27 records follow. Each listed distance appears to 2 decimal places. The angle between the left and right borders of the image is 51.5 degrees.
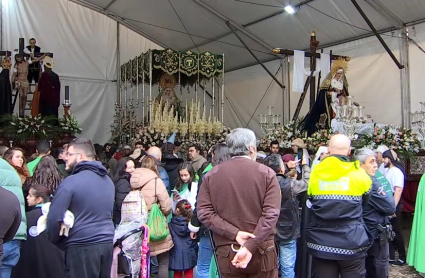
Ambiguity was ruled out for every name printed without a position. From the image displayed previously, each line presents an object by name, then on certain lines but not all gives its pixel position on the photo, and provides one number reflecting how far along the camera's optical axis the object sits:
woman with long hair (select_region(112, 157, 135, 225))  4.70
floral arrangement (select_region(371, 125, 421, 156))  7.00
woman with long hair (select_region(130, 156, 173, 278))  4.18
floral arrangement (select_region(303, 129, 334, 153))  7.60
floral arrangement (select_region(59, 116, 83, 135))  9.72
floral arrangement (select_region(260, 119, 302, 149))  8.60
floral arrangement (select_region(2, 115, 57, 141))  8.73
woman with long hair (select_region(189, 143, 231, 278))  3.91
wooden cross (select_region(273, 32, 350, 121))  9.14
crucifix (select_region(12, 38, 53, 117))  10.41
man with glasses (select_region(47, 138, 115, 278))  2.83
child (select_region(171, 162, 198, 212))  4.63
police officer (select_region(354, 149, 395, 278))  3.65
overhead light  9.69
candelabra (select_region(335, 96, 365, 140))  7.32
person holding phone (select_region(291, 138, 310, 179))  7.13
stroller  3.59
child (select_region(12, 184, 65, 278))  3.60
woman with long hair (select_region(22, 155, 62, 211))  3.74
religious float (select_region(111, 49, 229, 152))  10.37
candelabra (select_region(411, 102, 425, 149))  7.59
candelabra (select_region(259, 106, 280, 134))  9.34
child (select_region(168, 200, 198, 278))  4.32
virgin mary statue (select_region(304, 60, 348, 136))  8.88
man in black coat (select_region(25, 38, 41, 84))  10.62
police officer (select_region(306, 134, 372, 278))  3.20
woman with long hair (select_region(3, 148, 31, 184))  4.24
